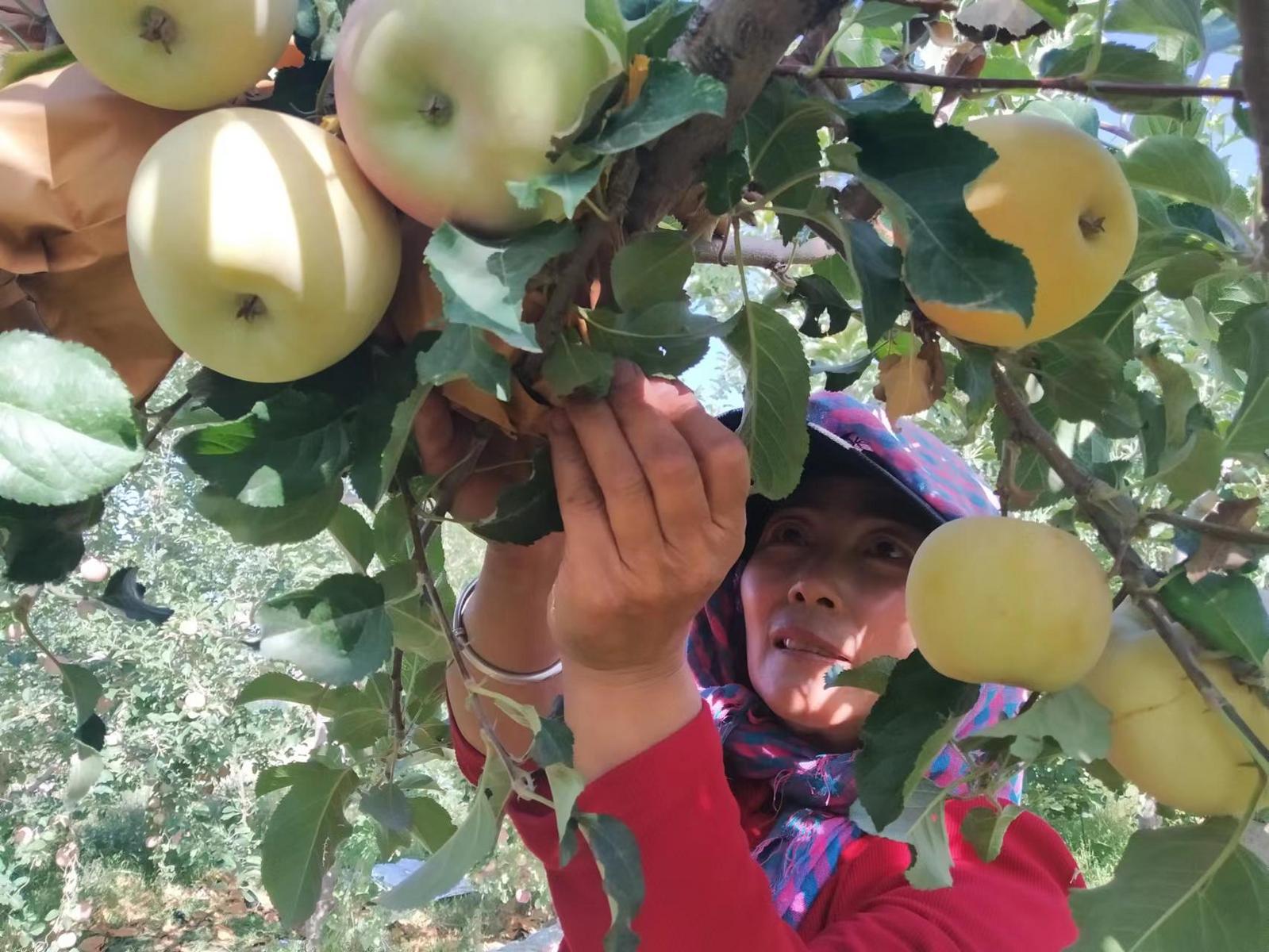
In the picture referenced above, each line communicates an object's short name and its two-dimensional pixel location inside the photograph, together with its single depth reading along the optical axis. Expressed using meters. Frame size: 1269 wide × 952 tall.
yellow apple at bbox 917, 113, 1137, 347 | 0.48
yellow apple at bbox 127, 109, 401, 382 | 0.40
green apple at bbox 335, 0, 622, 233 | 0.39
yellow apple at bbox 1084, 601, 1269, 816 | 0.48
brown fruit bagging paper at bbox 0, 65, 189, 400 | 0.42
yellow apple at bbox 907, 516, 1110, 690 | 0.49
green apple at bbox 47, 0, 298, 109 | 0.41
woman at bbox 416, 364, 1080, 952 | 0.58
